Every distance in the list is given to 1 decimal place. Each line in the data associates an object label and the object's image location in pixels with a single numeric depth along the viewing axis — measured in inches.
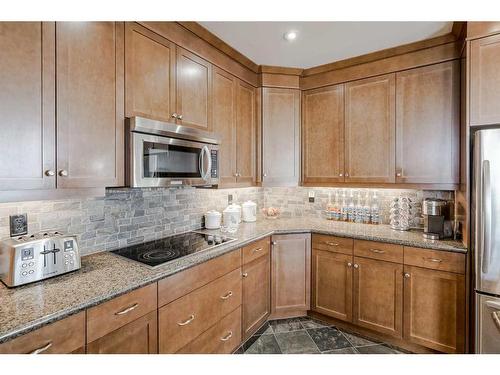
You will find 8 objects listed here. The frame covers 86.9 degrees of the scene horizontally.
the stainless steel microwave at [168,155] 62.2
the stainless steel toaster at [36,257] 46.3
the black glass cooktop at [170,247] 64.6
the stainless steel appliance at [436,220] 86.6
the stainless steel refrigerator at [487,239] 66.4
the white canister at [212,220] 101.2
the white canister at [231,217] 100.5
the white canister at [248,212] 114.3
